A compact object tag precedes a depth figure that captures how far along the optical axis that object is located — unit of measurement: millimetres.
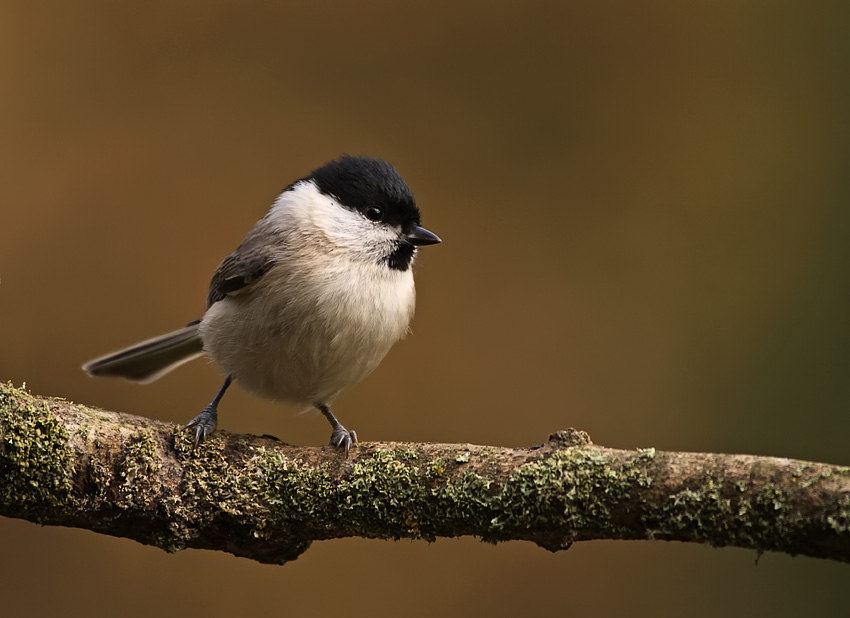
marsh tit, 3801
